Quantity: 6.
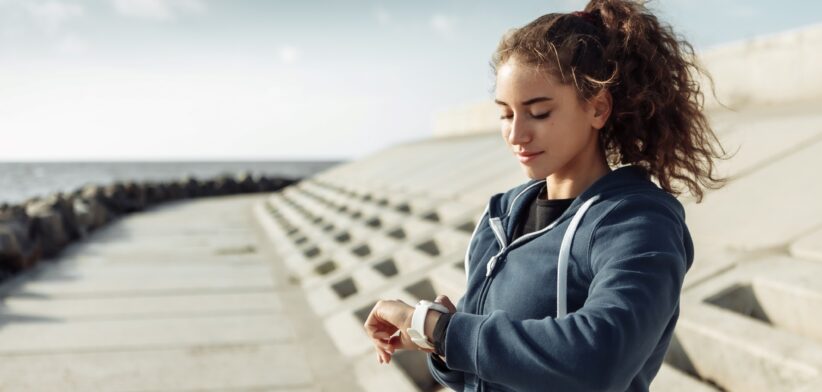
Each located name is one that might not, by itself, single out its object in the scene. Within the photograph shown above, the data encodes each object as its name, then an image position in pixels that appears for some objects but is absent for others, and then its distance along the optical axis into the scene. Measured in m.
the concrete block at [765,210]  3.58
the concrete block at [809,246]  3.22
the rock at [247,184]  23.55
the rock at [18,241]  7.27
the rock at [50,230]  8.70
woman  1.36
